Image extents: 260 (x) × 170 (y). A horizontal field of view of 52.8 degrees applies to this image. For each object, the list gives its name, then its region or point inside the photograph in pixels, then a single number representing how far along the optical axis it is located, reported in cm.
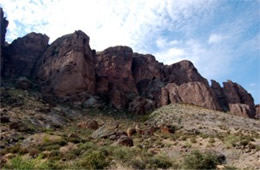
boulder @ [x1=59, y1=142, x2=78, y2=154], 1818
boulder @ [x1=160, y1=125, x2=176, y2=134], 3111
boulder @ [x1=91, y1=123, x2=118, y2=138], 2651
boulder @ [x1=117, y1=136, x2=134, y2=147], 2152
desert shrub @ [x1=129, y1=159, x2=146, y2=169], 1345
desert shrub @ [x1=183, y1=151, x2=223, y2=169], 1353
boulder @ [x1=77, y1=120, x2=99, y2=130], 3451
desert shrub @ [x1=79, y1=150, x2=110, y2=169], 1318
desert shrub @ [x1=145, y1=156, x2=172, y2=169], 1364
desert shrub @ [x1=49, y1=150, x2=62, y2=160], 1580
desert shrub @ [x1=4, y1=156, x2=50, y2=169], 1130
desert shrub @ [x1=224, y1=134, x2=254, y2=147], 1930
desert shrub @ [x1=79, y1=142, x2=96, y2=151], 1881
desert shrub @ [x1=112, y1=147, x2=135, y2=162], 1478
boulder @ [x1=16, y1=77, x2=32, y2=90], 4992
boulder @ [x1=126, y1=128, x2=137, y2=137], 2902
